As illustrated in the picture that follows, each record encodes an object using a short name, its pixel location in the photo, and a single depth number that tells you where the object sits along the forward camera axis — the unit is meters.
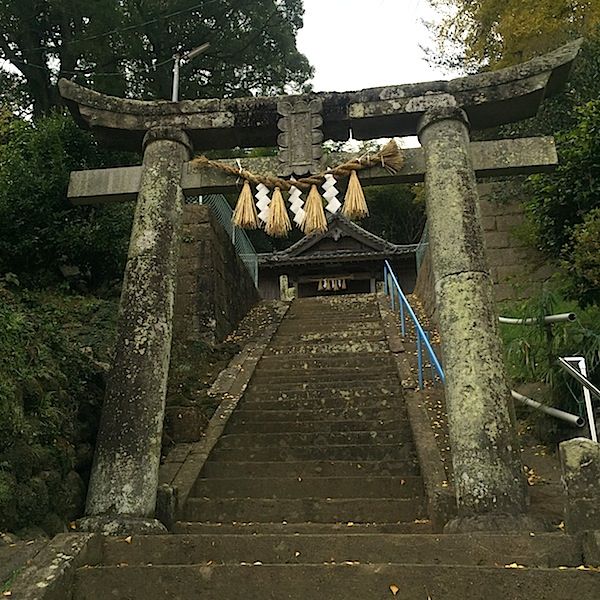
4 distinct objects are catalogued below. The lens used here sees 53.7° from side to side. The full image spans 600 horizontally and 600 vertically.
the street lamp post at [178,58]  13.54
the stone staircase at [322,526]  3.05
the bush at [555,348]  5.85
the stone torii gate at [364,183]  4.31
